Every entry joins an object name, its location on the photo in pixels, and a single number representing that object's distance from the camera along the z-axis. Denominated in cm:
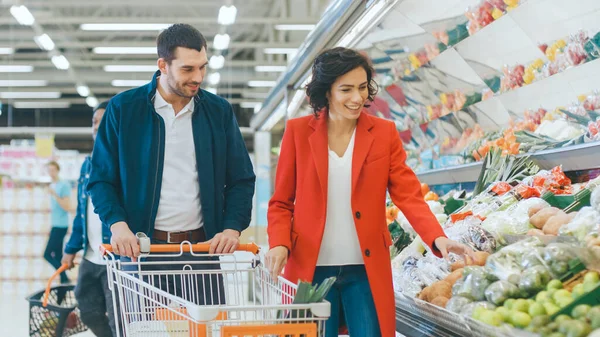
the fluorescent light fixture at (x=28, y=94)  2109
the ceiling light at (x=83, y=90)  2020
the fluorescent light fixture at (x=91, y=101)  2221
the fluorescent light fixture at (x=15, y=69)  1770
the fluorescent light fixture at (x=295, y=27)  1338
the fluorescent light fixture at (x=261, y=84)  2025
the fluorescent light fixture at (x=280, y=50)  1560
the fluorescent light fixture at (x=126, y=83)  1980
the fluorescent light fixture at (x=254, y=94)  2256
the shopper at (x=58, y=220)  1028
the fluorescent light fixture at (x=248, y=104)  2377
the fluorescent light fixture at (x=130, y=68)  1745
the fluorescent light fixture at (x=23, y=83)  1933
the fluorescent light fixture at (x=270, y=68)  1782
